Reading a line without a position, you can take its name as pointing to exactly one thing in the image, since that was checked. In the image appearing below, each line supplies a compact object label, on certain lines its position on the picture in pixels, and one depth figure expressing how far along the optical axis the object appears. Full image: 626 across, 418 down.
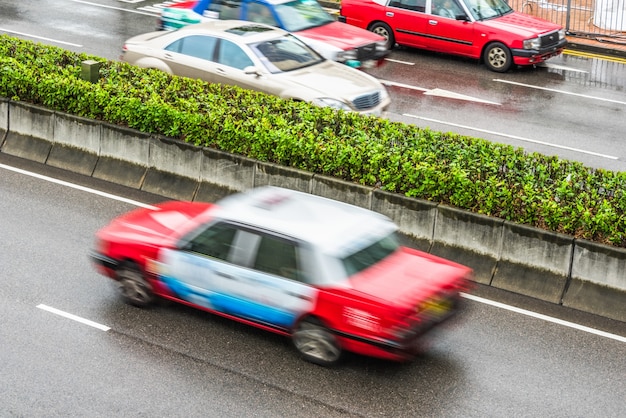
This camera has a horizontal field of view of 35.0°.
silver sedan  16.28
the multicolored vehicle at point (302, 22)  19.17
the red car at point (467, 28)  21.14
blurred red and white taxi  9.55
